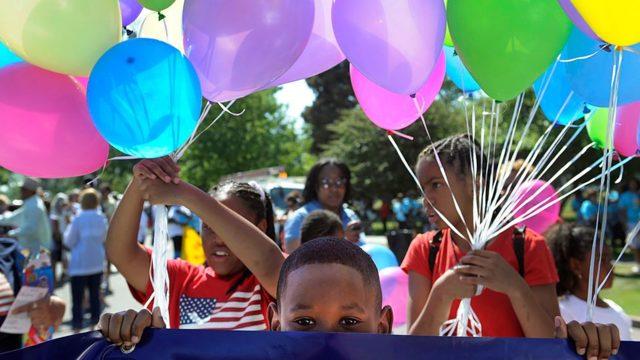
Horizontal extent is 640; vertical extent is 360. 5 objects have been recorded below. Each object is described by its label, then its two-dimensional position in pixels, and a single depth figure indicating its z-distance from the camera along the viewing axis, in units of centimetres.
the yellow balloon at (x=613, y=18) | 217
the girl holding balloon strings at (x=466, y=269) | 258
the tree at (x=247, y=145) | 2172
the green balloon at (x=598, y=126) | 327
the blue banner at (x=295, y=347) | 178
